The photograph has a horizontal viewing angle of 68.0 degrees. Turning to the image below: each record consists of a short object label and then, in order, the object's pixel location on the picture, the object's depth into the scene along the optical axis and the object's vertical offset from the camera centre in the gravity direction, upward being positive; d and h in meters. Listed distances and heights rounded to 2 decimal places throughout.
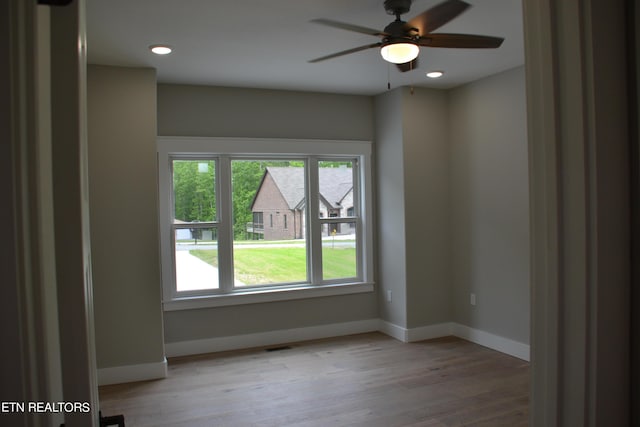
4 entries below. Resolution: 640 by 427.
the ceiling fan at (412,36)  2.45 +0.95
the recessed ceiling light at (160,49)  3.50 +1.25
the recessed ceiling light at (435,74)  4.44 +1.27
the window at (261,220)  4.82 -0.08
